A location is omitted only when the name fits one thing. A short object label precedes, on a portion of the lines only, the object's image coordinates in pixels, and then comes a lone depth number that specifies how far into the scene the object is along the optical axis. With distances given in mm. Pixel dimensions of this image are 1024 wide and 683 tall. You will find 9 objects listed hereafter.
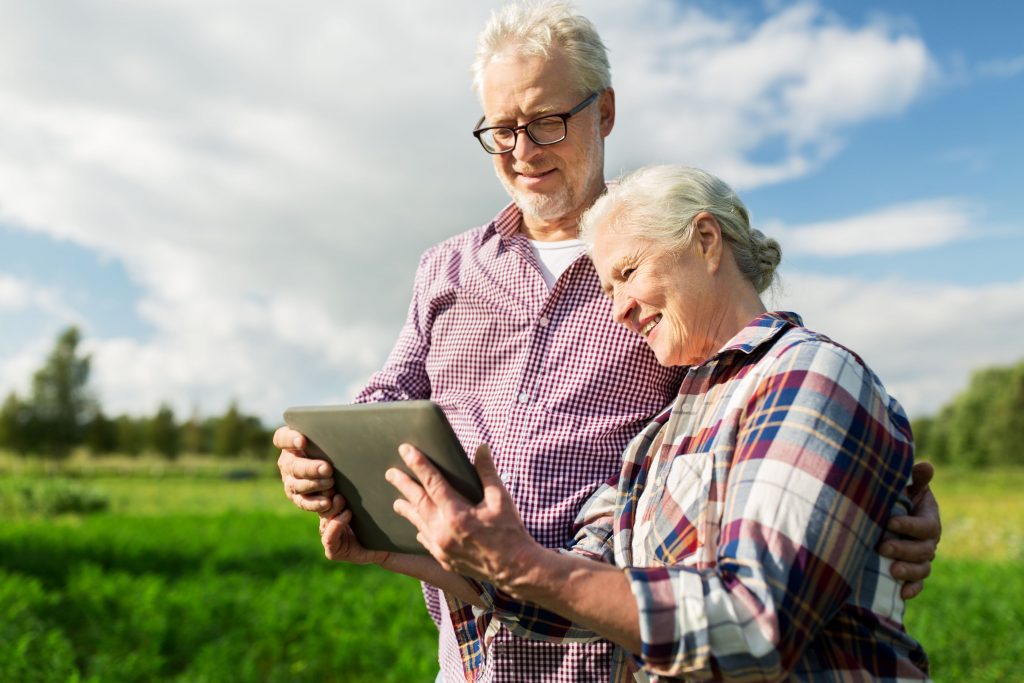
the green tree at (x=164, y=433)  56312
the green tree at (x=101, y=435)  49306
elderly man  2100
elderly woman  1359
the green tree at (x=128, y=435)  53344
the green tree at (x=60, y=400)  47000
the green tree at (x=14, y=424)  46344
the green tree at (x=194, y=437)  61875
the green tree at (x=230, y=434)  60406
